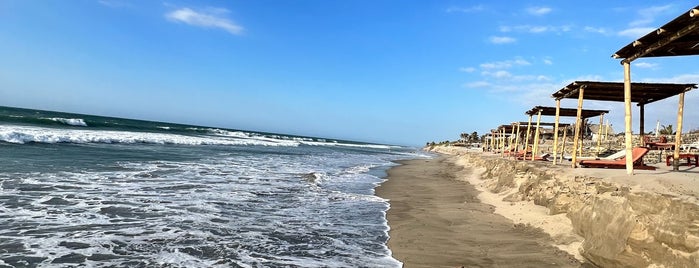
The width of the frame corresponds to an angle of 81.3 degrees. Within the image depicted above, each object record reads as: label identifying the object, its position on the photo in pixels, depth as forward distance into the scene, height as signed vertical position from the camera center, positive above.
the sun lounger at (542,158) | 17.66 -0.14
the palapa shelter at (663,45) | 6.25 +2.17
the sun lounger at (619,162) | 11.59 -0.07
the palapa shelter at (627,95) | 8.58 +1.95
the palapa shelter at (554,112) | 14.25 +1.78
